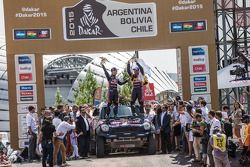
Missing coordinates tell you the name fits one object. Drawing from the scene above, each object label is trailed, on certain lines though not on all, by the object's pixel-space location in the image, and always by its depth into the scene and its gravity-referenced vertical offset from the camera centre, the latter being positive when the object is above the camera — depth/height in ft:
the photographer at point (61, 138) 53.57 -4.00
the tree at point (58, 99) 228.86 -0.60
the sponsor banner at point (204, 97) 70.88 -0.48
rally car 58.39 -4.30
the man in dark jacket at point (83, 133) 60.70 -4.06
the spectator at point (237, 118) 53.67 -2.61
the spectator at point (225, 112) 56.13 -2.07
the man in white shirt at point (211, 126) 44.04 -2.76
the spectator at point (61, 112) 59.36 -1.62
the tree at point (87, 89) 200.64 +2.87
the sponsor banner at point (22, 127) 69.62 -3.65
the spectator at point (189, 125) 53.57 -3.15
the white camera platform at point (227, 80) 64.90 +1.56
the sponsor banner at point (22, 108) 69.97 -1.26
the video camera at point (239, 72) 66.03 +2.51
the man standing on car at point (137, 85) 64.03 +1.20
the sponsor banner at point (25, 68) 69.97 +3.98
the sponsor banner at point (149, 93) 105.60 +0.35
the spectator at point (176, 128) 60.03 -3.81
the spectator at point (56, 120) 56.46 -2.35
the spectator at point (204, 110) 54.37 -1.74
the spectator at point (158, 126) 61.41 -3.62
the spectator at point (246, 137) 46.14 -3.91
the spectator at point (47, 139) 50.42 -3.85
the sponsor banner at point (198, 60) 70.95 +4.35
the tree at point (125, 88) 177.17 +2.75
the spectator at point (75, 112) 62.94 -1.75
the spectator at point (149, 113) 64.18 -2.22
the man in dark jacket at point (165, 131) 60.70 -4.13
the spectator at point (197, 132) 48.37 -3.52
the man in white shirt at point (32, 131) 60.42 -3.68
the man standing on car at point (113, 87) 62.64 +1.06
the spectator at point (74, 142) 59.39 -4.95
